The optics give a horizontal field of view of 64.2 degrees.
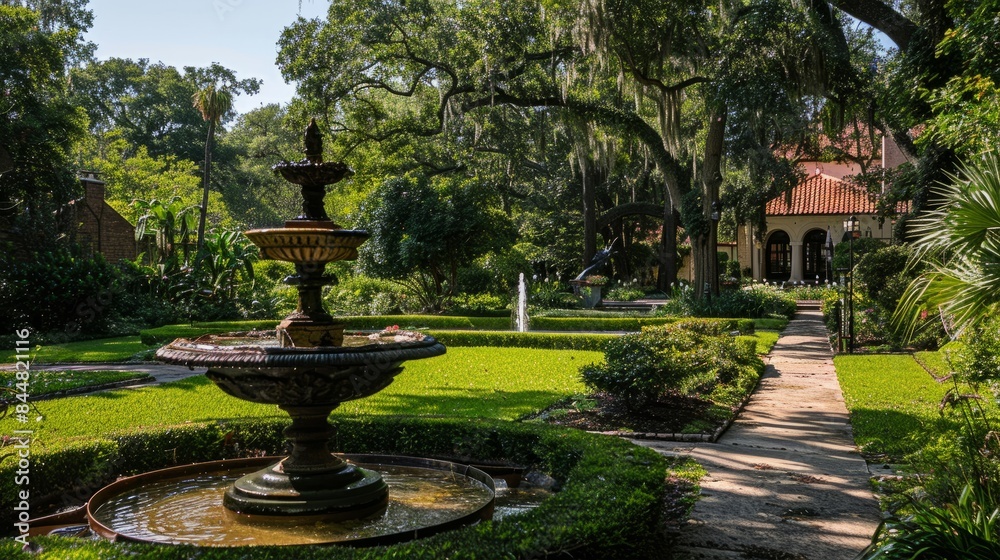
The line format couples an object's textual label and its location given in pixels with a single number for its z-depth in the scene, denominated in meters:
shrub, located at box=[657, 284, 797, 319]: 23.39
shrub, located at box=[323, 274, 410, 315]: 27.28
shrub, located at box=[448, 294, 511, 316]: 25.78
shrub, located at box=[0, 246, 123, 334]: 19.73
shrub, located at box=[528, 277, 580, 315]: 28.88
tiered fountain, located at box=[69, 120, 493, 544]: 5.13
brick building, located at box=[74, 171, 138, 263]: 28.42
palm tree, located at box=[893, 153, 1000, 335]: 5.52
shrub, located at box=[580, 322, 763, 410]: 9.68
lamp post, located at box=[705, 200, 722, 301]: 23.09
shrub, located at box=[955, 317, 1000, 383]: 9.63
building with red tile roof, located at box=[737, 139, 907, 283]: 41.09
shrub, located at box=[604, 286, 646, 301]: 34.25
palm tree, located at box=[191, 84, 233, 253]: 32.00
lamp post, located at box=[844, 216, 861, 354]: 16.61
